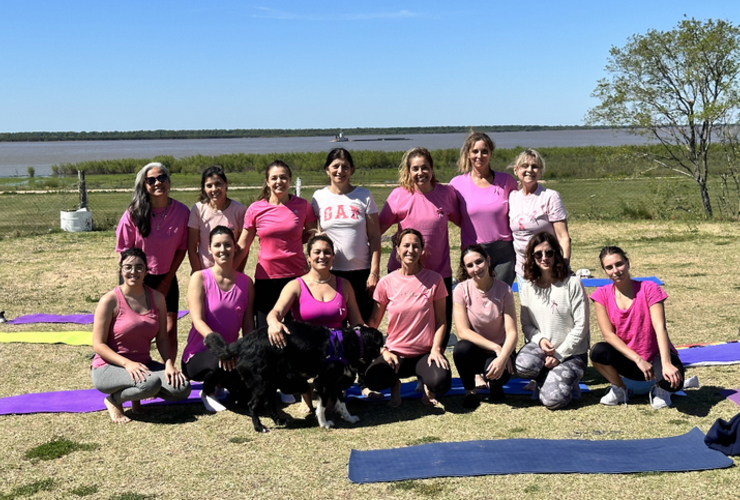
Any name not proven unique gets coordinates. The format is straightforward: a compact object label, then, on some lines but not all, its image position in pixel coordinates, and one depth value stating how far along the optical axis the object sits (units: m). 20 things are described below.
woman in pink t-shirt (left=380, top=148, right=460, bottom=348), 4.93
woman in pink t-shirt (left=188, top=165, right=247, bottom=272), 4.95
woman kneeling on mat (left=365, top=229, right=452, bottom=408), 4.63
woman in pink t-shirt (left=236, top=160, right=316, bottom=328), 4.84
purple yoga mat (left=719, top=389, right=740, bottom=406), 4.53
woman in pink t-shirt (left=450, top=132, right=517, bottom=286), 5.10
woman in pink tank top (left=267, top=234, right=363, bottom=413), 4.51
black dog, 4.23
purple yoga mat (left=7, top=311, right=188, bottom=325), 7.60
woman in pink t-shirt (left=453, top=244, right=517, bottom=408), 4.61
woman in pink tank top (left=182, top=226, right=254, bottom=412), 4.53
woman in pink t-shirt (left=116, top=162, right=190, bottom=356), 4.90
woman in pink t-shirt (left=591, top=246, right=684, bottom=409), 4.42
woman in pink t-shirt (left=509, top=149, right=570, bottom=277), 4.96
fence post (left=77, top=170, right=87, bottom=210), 15.57
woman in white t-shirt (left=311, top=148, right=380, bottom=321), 4.84
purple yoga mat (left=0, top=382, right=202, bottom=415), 4.73
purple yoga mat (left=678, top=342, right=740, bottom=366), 5.33
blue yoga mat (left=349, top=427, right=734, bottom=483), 3.55
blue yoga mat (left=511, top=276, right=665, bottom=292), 8.71
